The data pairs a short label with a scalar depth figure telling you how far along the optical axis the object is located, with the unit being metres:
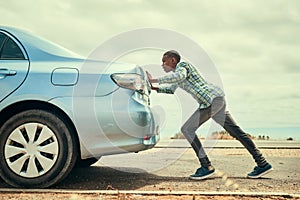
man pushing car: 4.94
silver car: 4.15
